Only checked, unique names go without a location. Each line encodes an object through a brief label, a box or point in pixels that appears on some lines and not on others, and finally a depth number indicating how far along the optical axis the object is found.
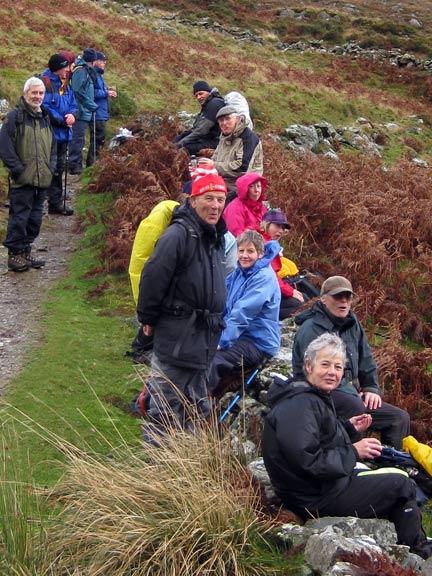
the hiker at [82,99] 15.55
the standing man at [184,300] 5.44
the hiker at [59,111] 12.43
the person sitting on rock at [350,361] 6.44
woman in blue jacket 7.15
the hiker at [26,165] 9.75
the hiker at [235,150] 9.58
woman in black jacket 4.80
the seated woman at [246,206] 8.80
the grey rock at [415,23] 52.91
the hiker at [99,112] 16.20
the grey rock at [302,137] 19.91
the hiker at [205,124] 11.05
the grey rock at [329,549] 4.16
